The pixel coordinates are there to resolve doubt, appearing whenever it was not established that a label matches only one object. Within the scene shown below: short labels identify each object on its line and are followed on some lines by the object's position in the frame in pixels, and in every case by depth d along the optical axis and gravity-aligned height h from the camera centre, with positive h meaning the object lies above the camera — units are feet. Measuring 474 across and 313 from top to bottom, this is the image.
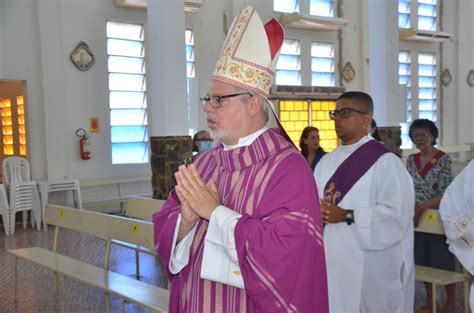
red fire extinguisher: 31.89 -0.93
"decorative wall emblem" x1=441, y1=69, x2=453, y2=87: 50.42 +4.19
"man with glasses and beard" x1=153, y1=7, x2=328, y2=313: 5.72 -0.98
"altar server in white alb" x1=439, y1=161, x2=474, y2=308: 8.43 -1.51
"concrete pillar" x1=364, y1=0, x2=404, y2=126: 34.78 +3.95
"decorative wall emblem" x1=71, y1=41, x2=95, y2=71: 31.73 +4.21
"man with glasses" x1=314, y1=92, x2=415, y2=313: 9.31 -1.76
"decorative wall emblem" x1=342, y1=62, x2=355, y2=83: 44.01 +4.19
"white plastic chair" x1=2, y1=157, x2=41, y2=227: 28.89 -2.36
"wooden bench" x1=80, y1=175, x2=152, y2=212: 31.35 -3.51
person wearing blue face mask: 21.24 -0.65
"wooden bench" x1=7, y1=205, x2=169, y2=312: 11.58 -3.59
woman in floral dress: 13.96 -1.58
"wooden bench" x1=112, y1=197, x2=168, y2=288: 16.80 -2.71
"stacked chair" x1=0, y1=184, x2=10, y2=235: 27.22 -4.16
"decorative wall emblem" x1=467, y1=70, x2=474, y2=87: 51.84 +4.24
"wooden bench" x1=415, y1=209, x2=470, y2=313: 12.19 -3.54
